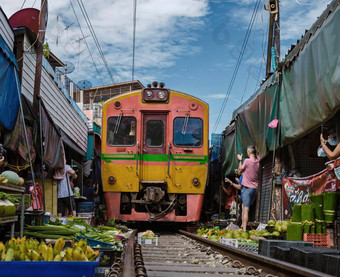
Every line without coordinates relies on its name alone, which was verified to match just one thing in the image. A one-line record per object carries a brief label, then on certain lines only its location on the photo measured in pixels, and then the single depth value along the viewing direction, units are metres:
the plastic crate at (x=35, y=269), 2.47
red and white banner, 5.74
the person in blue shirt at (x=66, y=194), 11.20
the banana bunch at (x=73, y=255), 2.63
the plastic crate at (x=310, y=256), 3.66
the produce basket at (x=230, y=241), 6.29
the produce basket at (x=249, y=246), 6.16
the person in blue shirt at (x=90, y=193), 14.51
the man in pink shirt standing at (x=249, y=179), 9.59
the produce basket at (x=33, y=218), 5.21
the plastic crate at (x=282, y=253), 4.16
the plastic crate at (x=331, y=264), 3.20
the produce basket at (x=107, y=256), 4.22
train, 10.03
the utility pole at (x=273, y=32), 11.95
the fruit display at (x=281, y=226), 6.59
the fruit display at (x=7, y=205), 4.20
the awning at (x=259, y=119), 8.55
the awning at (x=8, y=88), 6.81
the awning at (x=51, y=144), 9.58
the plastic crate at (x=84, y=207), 12.58
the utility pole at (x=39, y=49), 9.33
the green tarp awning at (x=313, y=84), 5.51
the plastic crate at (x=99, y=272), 3.15
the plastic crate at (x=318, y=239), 5.65
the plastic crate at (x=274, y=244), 4.64
